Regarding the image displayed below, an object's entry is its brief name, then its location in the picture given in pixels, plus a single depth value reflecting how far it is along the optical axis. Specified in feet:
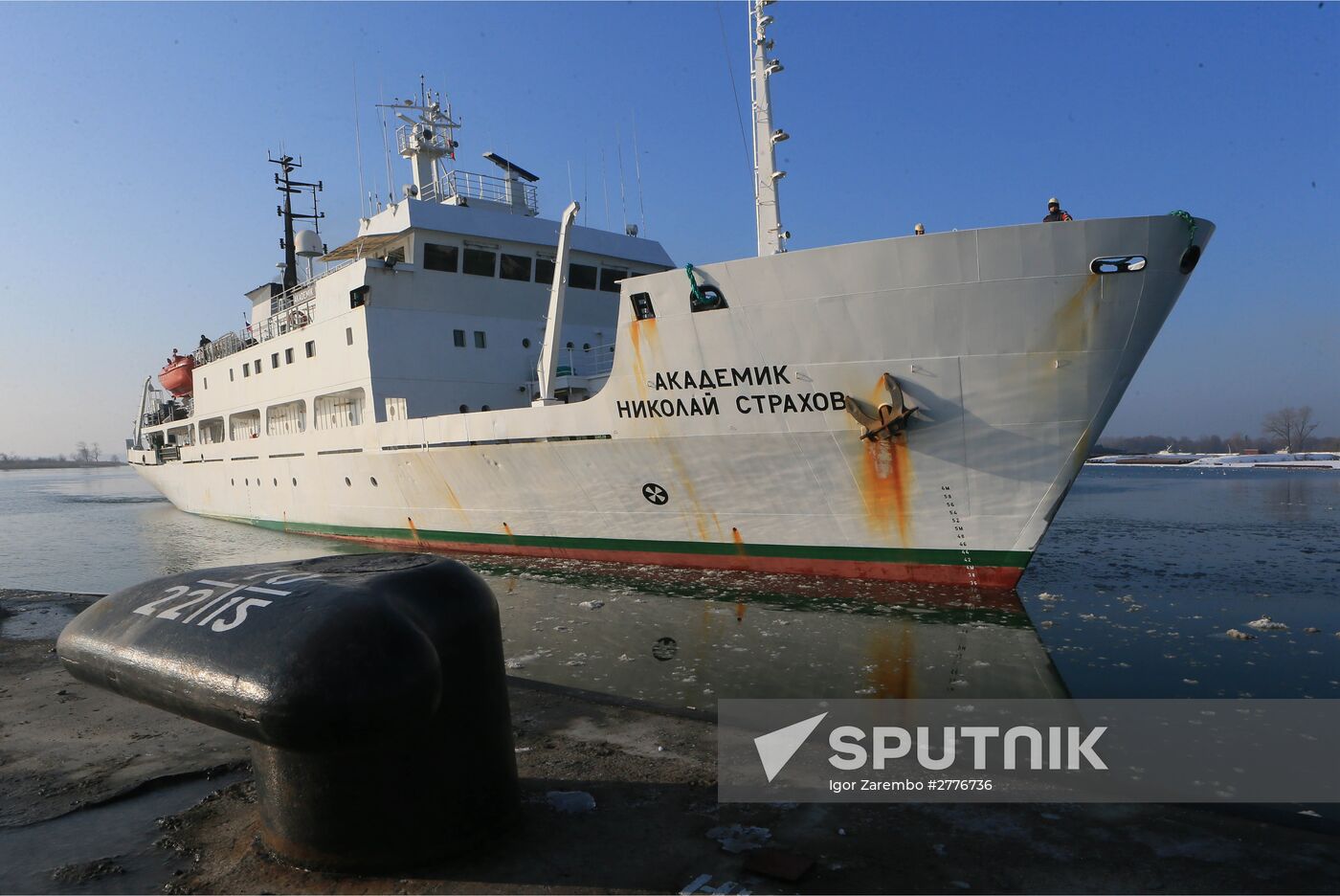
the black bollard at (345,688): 8.09
